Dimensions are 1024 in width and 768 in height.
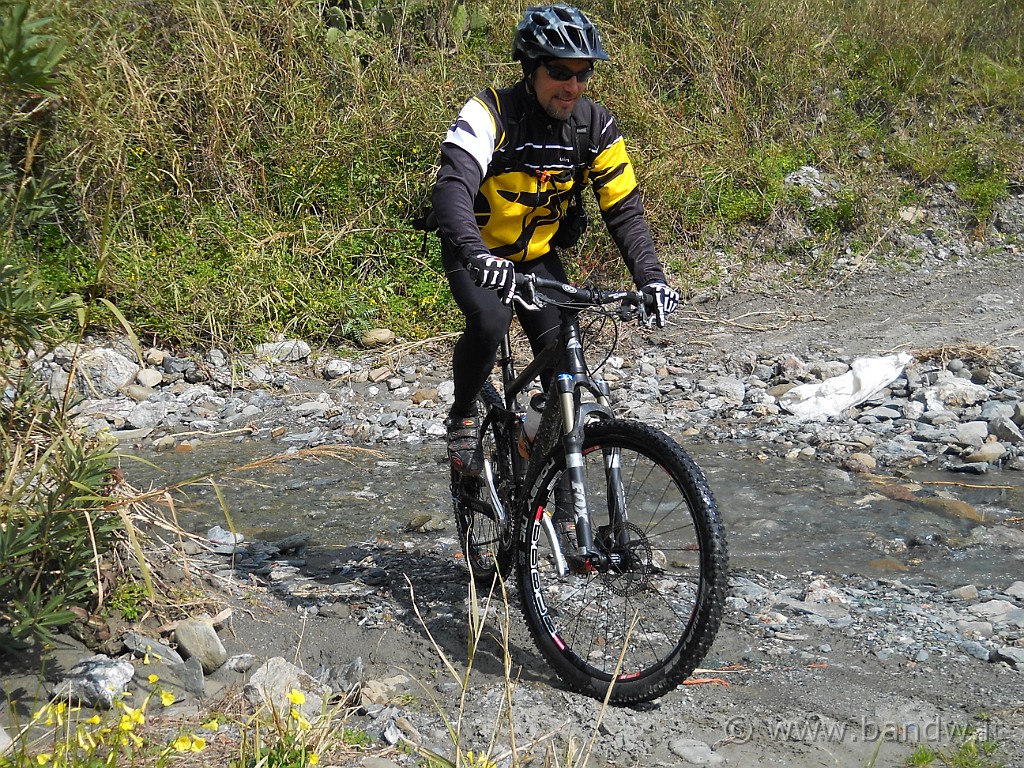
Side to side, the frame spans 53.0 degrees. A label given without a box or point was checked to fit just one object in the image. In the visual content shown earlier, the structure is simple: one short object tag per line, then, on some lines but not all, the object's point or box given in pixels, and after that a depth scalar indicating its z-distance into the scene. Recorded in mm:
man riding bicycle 3691
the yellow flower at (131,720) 2420
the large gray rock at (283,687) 3240
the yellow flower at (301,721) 2590
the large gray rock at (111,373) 7695
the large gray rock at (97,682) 3182
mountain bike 3291
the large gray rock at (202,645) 3543
